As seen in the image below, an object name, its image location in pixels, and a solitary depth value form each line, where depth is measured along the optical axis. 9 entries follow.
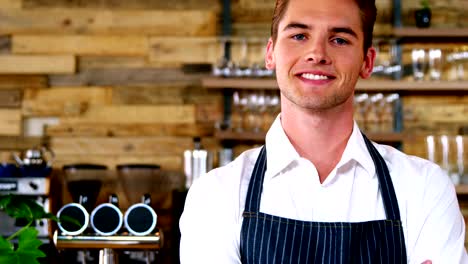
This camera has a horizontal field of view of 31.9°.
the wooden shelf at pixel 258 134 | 4.78
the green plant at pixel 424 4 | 5.06
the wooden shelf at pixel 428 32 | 4.95
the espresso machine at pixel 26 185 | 4.39
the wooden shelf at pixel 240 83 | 4.79
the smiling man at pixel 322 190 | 1.52
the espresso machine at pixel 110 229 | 2.97
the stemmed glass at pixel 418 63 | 4.95
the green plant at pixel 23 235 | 1.38
